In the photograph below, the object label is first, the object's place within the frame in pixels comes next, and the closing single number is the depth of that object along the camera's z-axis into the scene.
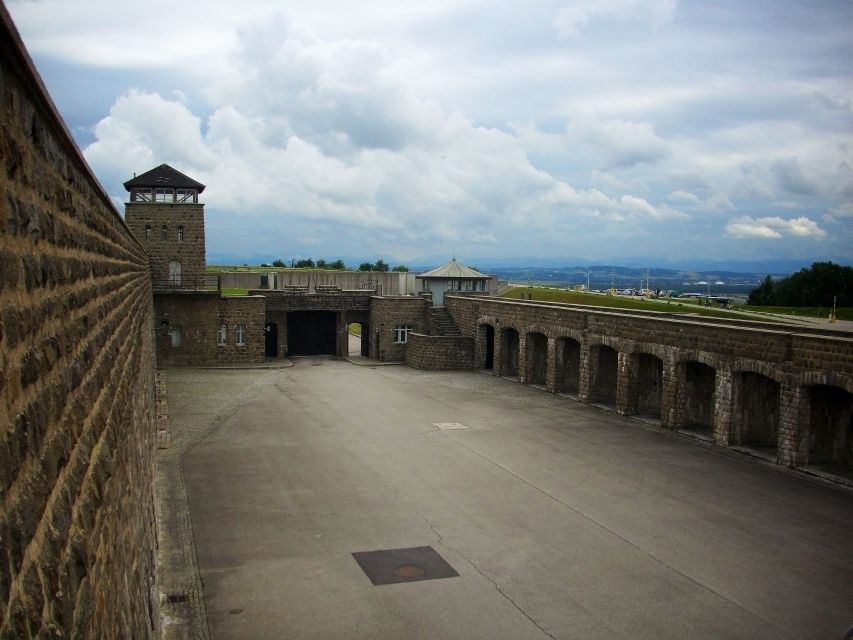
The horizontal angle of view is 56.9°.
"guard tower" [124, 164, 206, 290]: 36.53
